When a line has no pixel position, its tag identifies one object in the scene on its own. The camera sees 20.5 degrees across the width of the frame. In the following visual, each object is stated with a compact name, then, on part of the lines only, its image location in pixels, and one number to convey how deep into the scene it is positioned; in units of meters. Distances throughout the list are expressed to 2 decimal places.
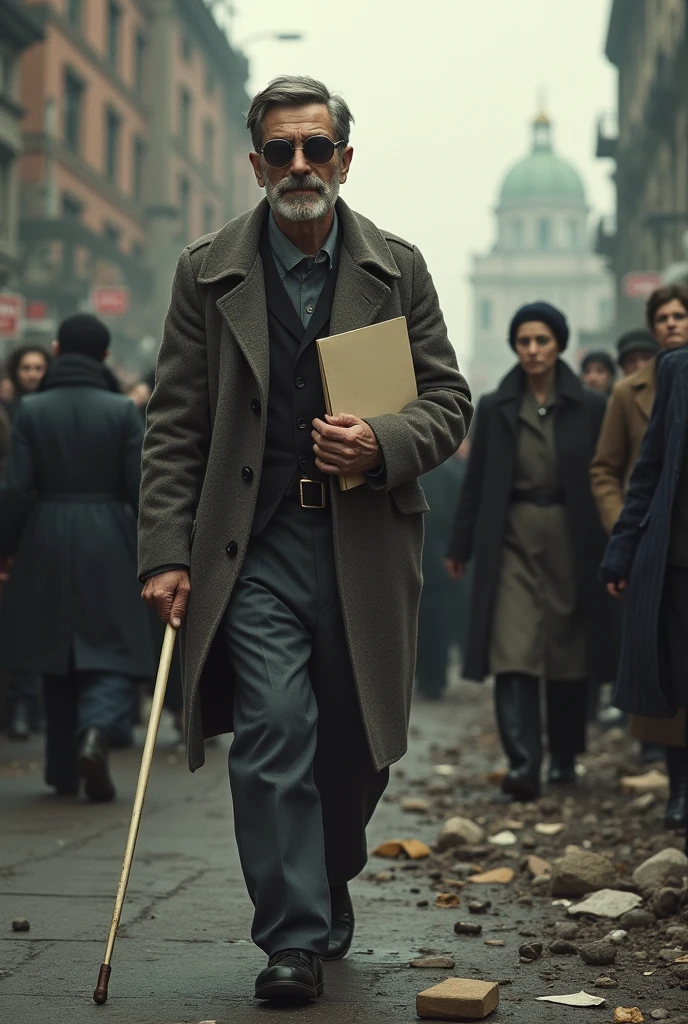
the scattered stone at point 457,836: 7.00
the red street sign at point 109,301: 37.00
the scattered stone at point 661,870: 5.87
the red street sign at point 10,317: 21.84
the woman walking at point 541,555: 8.62
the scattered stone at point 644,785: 8.50
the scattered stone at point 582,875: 5.89
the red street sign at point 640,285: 27.30
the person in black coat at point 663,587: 5.80
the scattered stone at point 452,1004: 4.12
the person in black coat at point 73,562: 8.18
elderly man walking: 4.50
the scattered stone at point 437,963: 4.73
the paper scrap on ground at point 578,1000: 4.33
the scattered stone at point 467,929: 5.28
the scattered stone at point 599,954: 4.80
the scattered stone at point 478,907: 5.68
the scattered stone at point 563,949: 5.00
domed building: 144.25
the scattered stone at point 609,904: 5.52
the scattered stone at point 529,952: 4.91
